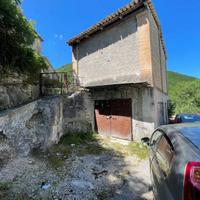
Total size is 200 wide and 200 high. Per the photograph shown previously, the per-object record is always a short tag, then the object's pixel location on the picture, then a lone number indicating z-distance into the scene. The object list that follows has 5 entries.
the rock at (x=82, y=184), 4.15
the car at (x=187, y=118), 9.71
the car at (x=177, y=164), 1.55
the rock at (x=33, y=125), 4.97
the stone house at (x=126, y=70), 8.05
